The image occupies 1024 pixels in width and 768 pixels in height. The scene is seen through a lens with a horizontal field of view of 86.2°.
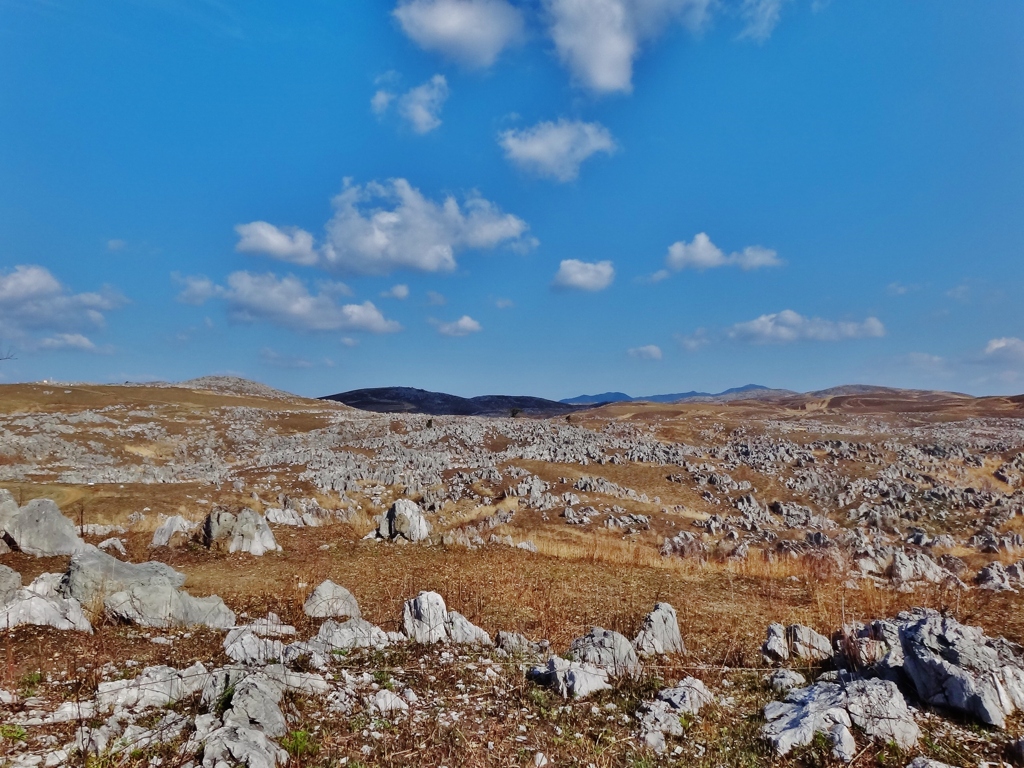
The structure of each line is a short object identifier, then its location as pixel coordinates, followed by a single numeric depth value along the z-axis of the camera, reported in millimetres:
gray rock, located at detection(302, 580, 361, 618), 10062
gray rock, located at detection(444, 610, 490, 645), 8828
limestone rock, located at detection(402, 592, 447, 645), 8727
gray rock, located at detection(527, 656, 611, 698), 7102
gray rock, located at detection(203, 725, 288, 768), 4980
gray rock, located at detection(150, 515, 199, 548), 15513
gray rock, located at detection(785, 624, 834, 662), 8523
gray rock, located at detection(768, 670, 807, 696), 7443
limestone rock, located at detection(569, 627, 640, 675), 7836
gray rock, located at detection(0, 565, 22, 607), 8414
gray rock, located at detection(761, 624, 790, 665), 8500
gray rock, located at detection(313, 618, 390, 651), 8391
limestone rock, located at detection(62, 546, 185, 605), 9281
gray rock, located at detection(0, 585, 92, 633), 8109
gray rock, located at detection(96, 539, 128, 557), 14352
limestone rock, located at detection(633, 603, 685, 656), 8945
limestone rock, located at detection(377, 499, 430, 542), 17266
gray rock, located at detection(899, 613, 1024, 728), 6340
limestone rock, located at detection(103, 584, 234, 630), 8773
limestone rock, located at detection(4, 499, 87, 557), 13289
